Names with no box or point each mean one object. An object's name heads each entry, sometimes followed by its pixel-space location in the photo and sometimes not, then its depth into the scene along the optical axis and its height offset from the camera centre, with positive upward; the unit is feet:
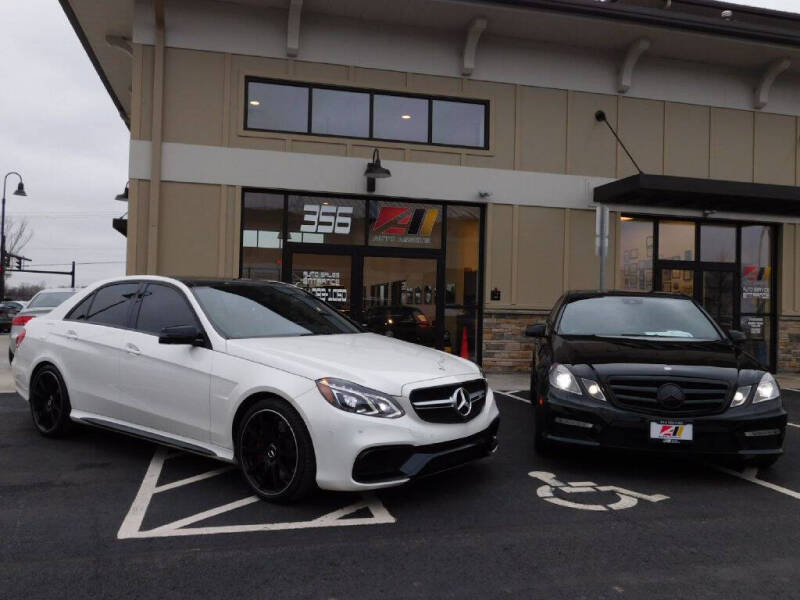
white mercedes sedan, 12.81 -1.86
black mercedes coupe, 15.29 -2.13
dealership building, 35.86 +9.46
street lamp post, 110.96 +18.02
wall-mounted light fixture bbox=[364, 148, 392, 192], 35.06 +7.48
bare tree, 167.84 +14.91
